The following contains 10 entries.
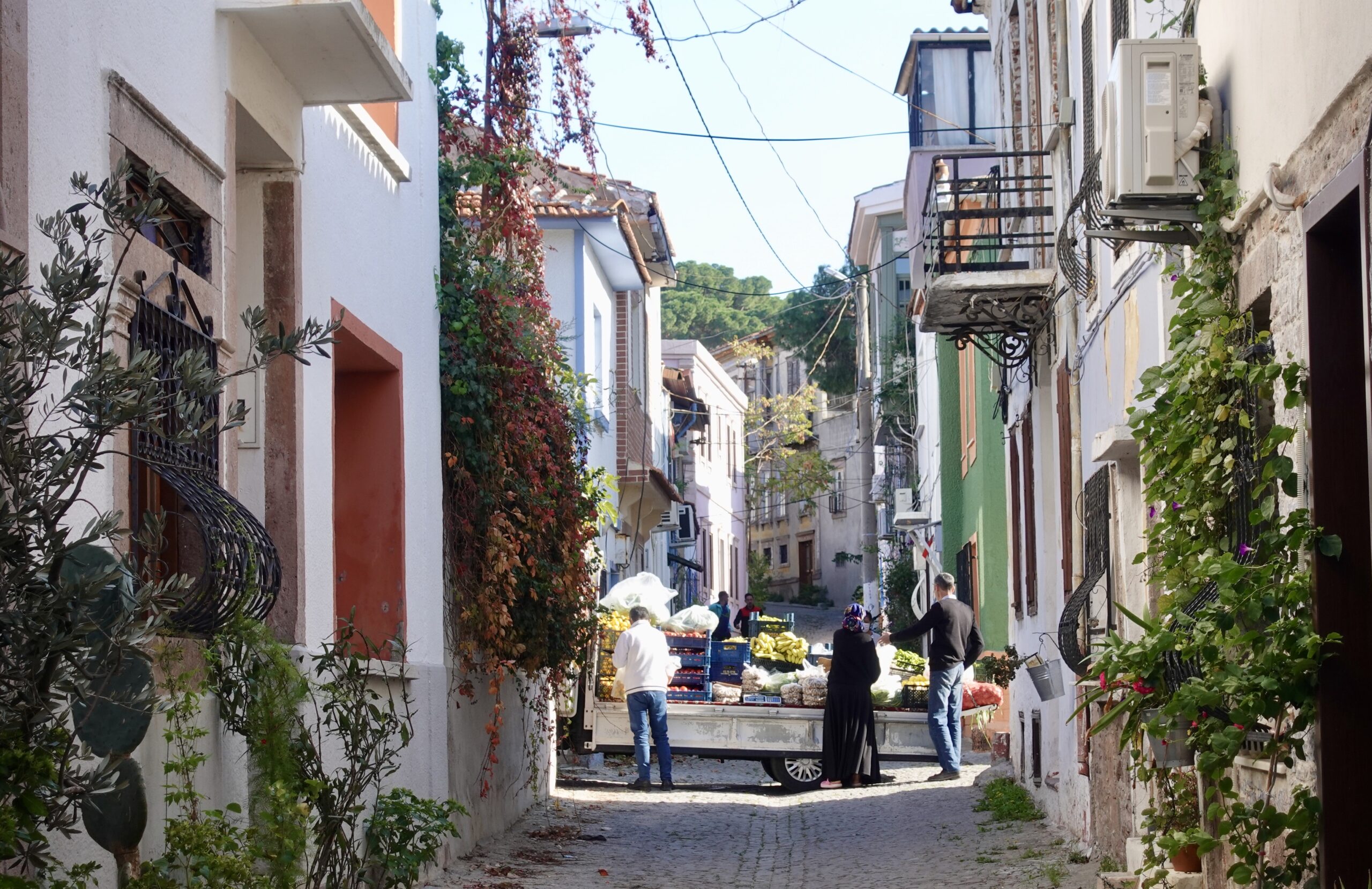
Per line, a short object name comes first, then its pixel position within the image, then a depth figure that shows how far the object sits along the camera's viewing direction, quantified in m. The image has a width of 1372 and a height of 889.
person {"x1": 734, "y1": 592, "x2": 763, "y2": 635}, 29.23
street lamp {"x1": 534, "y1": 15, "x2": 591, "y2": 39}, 12.02
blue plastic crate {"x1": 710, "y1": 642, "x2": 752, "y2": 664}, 16.69
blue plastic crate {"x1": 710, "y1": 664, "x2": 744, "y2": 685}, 16.52
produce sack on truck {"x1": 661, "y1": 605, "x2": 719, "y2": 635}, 16.55
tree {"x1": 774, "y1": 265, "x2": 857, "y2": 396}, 45.53
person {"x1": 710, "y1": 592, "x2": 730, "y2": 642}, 26.95
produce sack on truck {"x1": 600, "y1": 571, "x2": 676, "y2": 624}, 16.58
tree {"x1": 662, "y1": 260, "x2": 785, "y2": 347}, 63.44
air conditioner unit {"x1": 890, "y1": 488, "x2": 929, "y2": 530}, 27.06
